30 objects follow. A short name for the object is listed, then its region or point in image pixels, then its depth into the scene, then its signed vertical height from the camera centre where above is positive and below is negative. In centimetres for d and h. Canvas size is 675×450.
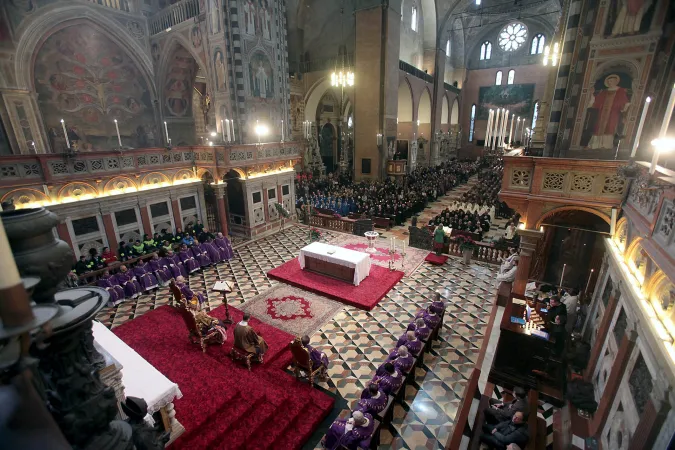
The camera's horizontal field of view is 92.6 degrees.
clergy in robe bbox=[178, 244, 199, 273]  1273 -497
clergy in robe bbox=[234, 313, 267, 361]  733 -469
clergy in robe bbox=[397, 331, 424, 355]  746 -484
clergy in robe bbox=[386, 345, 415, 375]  688 -482
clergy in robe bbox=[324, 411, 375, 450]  536 -499
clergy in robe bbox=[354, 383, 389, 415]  590 -487
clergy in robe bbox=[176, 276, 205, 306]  873 -423
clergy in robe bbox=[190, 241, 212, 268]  1318 -494
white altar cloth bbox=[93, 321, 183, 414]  512 -400
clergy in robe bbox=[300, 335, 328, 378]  719 -501
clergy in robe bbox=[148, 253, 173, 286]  1185 -501
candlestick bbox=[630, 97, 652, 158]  444 -10
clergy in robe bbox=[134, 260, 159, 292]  1141 -503
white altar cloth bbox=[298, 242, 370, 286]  1143 -456
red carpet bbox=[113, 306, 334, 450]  590 -530
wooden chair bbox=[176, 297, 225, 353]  792 -493
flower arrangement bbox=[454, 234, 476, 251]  1338 -479
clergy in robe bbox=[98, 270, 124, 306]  1052 -498
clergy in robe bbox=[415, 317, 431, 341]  786 -480
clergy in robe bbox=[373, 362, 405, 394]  636 -489
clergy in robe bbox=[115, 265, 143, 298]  1100 -502
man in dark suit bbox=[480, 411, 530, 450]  541 -514
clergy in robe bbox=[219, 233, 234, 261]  1396 -491
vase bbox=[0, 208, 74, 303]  136 -50
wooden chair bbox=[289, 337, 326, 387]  696 -493
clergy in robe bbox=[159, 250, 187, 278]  1223 -496
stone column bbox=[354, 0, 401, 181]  2355 +349
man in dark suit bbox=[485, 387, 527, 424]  588 -516
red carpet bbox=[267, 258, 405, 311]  1062 -541
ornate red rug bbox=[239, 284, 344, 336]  948 -555
